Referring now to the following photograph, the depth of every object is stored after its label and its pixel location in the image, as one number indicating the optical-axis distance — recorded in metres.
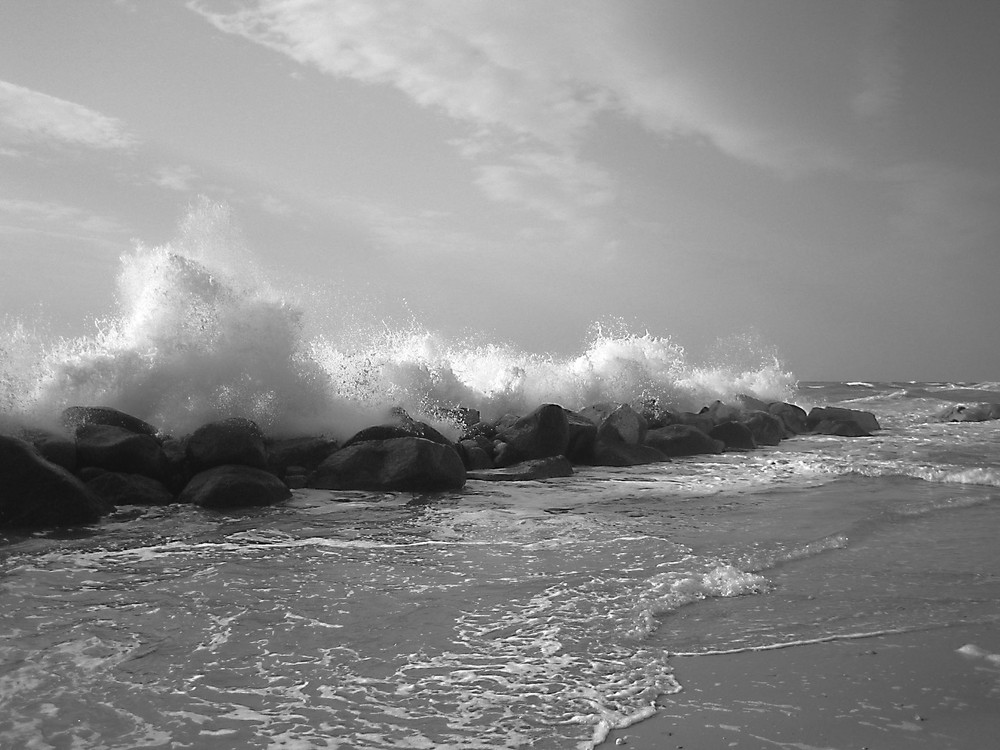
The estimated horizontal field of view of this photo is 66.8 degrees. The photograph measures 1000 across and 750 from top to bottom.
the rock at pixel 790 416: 18.95
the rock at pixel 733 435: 14.80
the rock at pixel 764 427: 15.88
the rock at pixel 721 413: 15.77
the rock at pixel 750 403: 20.23
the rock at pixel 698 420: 14.90
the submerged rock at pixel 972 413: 22.31
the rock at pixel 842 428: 18.48
